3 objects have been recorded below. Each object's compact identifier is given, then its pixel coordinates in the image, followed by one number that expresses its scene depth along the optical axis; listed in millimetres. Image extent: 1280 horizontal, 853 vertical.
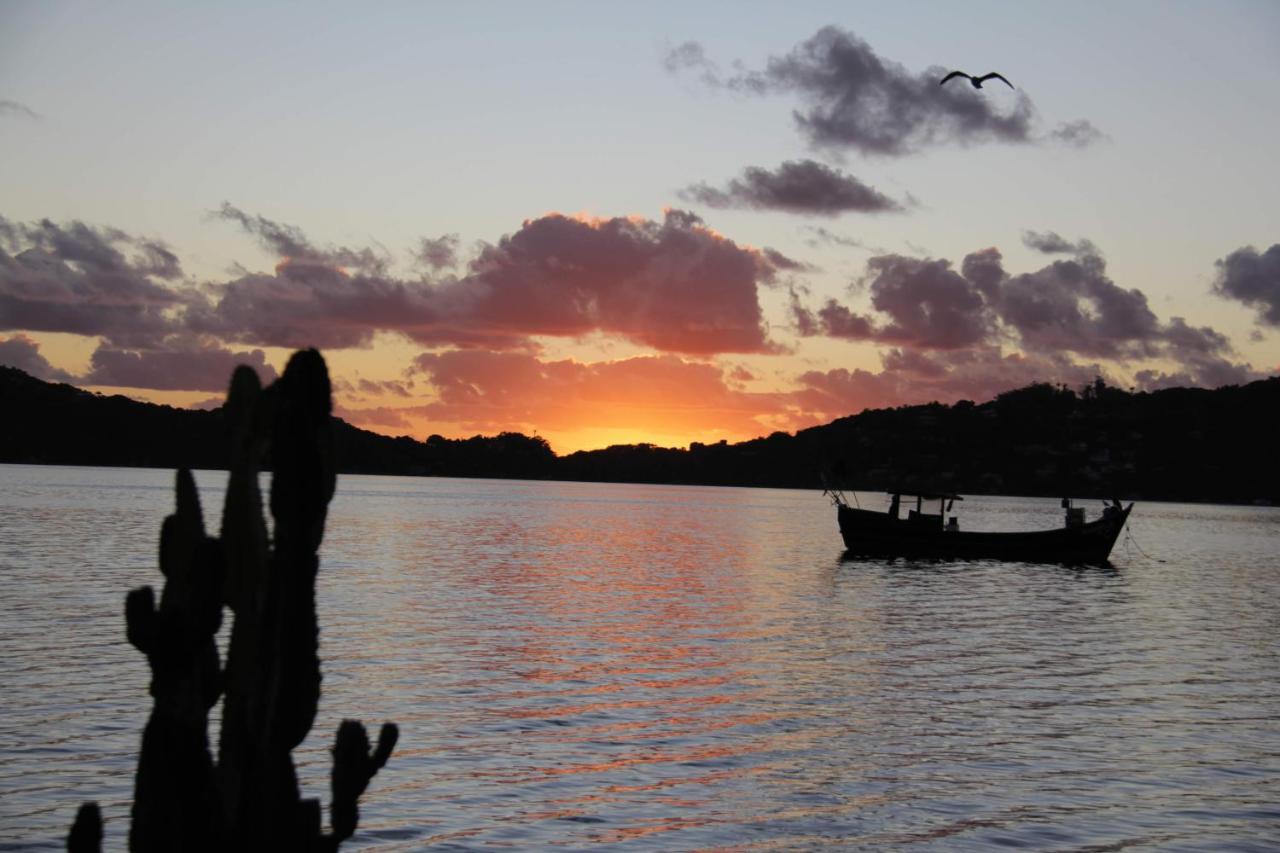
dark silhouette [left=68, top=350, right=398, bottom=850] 7289
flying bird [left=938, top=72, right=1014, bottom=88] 38062
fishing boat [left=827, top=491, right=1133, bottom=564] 74875
